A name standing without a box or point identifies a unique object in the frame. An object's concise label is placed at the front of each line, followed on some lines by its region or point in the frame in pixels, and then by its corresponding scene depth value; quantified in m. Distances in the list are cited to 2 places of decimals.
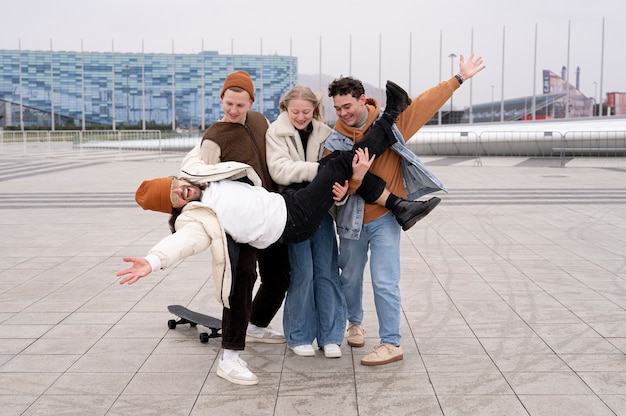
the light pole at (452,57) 43.64
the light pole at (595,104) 50.07
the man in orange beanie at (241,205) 3.78
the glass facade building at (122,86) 65.06
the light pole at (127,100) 64.38
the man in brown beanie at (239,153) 4.04
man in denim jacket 4.21
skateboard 4.80
